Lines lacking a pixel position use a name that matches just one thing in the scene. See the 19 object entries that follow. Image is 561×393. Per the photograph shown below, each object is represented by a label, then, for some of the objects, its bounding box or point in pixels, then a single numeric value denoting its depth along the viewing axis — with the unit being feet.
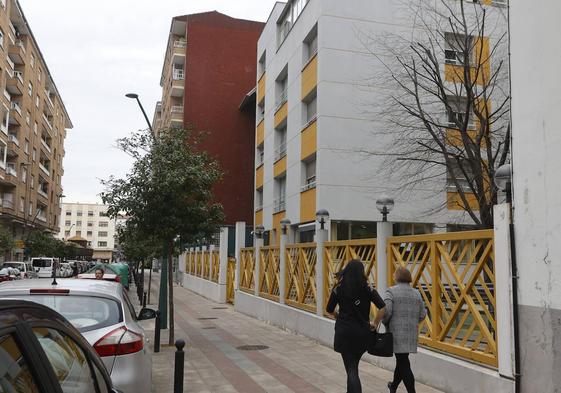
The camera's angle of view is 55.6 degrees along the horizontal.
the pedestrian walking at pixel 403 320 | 20.06
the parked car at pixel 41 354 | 5.99
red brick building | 127.34
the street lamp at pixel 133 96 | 61.48
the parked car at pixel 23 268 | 103.96
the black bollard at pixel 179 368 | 18.31
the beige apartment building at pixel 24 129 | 137.59
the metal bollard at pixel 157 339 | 33.12
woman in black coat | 19.06
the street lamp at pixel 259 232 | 58.01
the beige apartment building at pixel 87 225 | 439.22
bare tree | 48.47
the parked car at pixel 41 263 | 121.60
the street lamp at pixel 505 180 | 21.63
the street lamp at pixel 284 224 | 50.07
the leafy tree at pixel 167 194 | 35.53
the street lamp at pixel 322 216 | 40.96
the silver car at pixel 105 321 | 15.35
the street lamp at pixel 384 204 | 32.50
